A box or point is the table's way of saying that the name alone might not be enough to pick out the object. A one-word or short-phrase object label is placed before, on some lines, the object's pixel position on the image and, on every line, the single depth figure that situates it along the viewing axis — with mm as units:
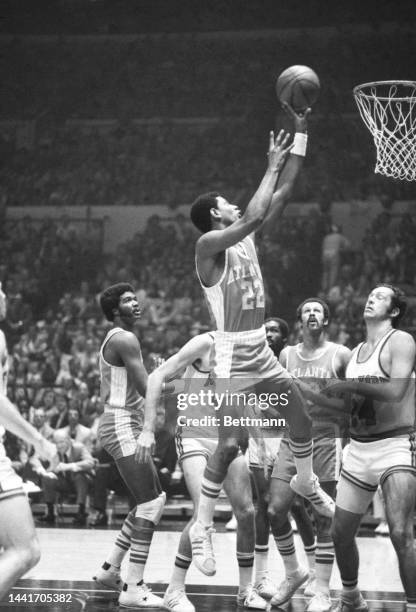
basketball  6281
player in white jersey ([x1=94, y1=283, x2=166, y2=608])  6730
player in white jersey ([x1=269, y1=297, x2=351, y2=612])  6715
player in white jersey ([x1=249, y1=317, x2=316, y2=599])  7254
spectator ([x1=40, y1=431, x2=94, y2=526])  11977
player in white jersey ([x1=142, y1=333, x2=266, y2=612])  6332
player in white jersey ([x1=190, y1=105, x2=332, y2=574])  5898
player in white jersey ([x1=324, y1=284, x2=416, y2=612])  5680
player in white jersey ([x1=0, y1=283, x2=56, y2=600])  4695
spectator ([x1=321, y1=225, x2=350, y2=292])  17875
